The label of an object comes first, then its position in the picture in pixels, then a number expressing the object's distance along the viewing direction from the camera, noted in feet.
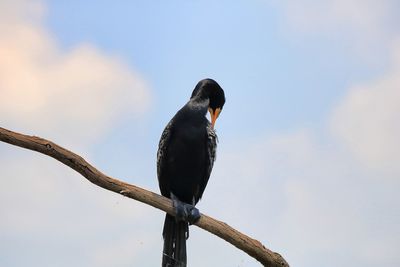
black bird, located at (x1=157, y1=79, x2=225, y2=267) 50.03
